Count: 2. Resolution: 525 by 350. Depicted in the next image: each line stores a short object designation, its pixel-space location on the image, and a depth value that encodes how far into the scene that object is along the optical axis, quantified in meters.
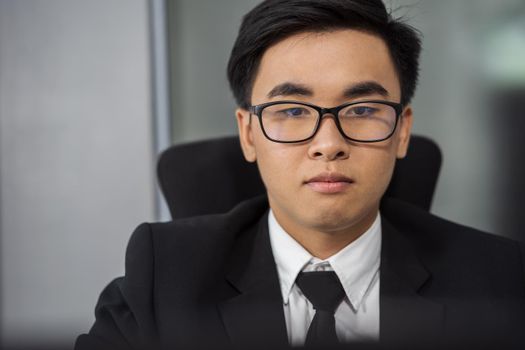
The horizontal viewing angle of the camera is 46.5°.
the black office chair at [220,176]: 1.39
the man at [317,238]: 1.07
